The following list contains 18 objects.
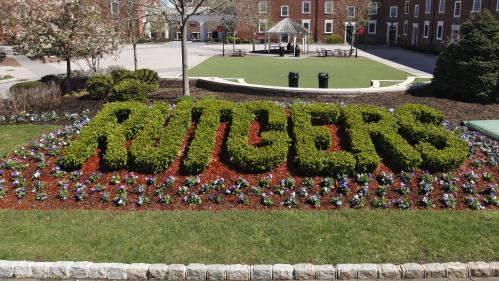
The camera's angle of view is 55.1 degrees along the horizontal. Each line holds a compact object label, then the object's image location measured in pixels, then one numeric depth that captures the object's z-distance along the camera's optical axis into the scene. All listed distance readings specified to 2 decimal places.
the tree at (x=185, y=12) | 14.56
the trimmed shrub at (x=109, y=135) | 8.23
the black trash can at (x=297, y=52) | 39.06
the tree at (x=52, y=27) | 15.76
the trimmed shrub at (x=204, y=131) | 8.03
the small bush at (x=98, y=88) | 15.01
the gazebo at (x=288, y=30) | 39.94
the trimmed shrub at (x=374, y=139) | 8.02
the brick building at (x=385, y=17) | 43.53
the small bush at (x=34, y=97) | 13.90
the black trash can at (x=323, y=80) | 16.88
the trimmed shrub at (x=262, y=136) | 8.02
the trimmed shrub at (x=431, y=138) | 8.05
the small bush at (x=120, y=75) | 16.11
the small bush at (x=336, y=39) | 58.50
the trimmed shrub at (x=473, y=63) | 14.48
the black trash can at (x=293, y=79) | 17.20
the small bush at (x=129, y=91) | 13.75
